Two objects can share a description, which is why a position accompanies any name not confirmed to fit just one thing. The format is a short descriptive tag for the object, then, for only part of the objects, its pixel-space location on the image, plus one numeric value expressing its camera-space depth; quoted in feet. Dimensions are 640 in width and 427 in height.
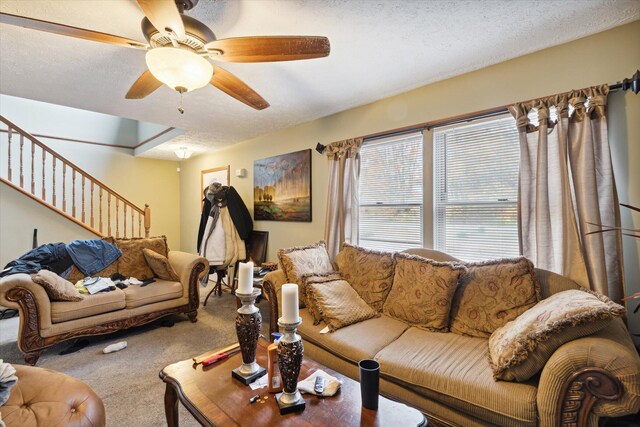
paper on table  4.40
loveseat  7.68
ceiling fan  4.44
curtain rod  5.62
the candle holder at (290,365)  3.84
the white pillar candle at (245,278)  4.63
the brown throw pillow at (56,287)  8.02
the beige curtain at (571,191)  5.78
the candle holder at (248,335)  4.61
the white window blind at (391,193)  9.03
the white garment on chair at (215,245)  13.44
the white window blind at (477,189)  7.33
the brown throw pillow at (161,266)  11.05
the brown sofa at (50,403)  3.92
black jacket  13.97
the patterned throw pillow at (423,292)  6.49
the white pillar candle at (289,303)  3.81
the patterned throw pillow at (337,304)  6.84
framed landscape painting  11.98
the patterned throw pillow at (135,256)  11.09
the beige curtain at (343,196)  10.08
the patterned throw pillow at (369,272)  7.74
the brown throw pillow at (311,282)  7.13
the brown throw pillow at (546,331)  4.18
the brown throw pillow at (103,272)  10.02
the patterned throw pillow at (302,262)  7.99
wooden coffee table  3.66
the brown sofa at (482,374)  3.73
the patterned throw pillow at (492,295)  5.91
